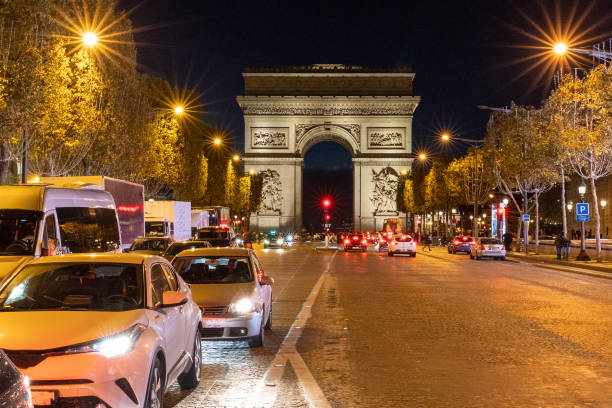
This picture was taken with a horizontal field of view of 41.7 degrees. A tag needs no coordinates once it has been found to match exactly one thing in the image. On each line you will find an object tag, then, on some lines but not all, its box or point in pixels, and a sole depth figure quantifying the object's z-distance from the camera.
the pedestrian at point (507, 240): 53.97
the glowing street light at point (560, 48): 29.19
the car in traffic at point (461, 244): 54.31
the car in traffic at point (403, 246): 47.09
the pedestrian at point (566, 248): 40.28
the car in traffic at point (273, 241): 62.03
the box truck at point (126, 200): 23.70
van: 14.34
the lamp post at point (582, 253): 39.03
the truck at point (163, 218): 43.31
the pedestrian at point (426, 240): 62.88
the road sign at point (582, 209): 37.79
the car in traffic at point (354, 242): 54.59
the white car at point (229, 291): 10.64
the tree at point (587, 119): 32.72
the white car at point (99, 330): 5.58
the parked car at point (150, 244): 26.78
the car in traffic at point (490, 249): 44.00
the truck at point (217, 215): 60.44
